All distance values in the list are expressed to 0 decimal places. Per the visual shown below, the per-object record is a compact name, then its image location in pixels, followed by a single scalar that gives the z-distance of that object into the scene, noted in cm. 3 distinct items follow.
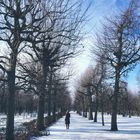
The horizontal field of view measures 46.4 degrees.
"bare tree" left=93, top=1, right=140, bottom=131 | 1314
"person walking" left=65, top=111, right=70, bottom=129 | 1487
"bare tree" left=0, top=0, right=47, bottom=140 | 725
